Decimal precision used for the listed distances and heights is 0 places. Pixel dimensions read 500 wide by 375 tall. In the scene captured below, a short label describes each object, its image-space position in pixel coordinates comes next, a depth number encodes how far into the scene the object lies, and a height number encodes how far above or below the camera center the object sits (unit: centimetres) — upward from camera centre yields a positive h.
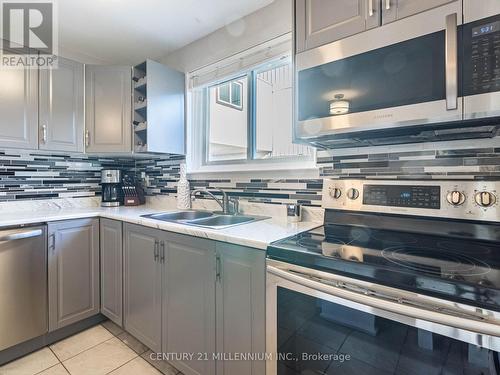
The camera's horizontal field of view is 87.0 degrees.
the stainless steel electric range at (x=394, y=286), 67 -29
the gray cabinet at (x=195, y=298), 116 -58
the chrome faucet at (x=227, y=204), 195 -13
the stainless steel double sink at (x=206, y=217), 180 -22
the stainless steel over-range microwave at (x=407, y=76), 87 +43
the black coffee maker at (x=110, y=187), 247 +0
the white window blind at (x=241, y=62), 175 +94
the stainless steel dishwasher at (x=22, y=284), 162 -62
